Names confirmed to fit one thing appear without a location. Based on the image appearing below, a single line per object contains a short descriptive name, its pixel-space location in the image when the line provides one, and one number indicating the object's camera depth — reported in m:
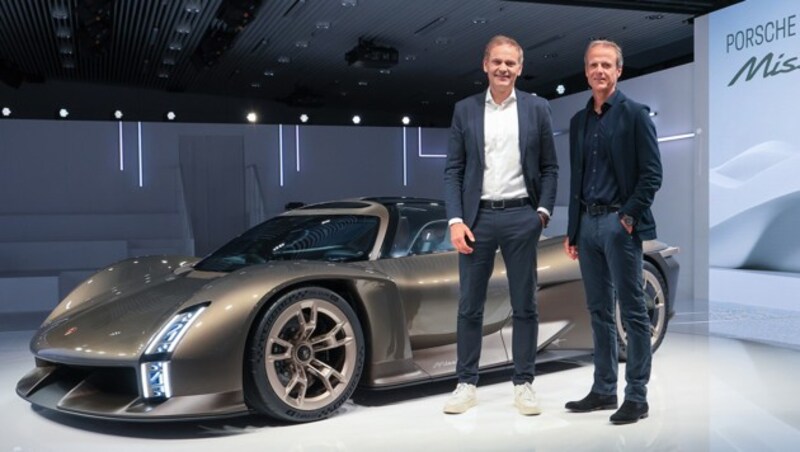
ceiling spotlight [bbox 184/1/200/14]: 8.54
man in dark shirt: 3.06
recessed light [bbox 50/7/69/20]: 8.82
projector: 10.52
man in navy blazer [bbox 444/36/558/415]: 3.21
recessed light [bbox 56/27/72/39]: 9.76
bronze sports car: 2.89
